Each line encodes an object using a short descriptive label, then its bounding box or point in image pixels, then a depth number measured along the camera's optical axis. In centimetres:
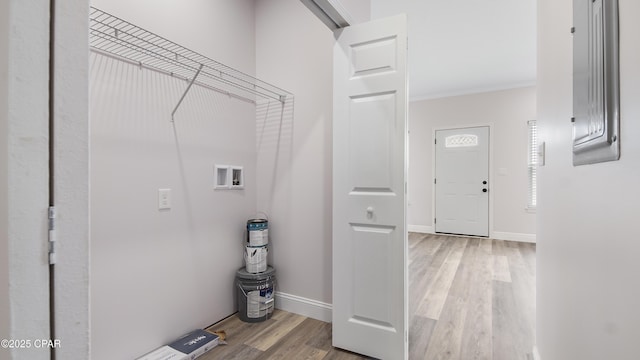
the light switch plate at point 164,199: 181
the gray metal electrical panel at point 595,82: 70
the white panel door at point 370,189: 174
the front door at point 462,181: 527
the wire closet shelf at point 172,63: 154
